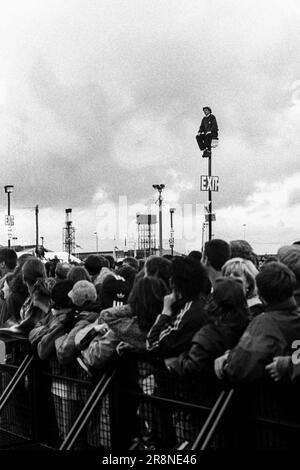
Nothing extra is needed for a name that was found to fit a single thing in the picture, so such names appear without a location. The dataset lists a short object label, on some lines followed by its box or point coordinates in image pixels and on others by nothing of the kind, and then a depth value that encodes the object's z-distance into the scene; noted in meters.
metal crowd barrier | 4.29
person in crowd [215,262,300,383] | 4.23
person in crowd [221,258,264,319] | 5.87
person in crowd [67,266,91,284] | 7.39
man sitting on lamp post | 20.11
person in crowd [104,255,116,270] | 11.84
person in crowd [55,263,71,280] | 9.59
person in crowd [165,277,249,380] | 4.55
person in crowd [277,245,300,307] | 5.81
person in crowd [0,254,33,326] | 7.98
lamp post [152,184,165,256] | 46.64
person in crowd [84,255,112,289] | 8.88
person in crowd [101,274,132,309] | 6.47
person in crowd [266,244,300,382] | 4.00
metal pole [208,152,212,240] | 21.95
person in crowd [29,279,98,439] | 6.07
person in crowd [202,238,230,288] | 7.09
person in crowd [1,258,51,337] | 7.10
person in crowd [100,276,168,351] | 5.30
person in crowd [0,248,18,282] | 10.27
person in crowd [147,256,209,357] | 4.89
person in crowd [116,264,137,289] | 7.37
